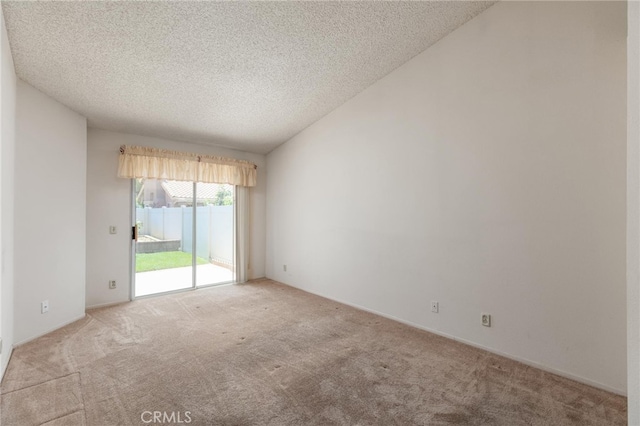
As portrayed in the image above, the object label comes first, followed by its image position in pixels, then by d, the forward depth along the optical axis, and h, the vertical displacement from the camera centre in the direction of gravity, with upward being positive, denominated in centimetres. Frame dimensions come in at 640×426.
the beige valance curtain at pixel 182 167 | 395 +75
